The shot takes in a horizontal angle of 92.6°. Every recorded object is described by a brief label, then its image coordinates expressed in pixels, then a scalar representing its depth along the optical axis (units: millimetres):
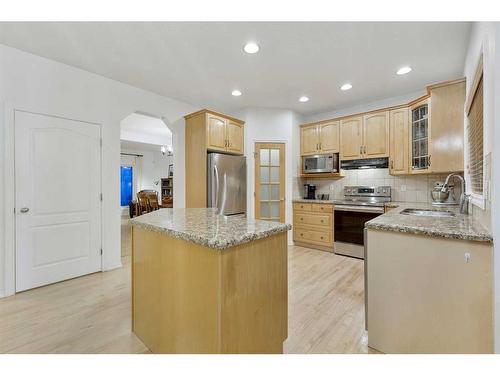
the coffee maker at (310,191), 4707
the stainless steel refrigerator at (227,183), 3590
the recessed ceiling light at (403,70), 2891
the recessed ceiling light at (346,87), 3363
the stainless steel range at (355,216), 3520
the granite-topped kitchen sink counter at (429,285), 1284
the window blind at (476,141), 1651
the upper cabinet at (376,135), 3688
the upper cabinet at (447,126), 2502
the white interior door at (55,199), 2516
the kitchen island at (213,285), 1070
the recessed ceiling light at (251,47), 2365
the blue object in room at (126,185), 8562
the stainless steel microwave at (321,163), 4199
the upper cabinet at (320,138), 4207
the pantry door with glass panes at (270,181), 4367
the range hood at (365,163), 3754
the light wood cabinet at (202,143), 3633
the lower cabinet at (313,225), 3932
